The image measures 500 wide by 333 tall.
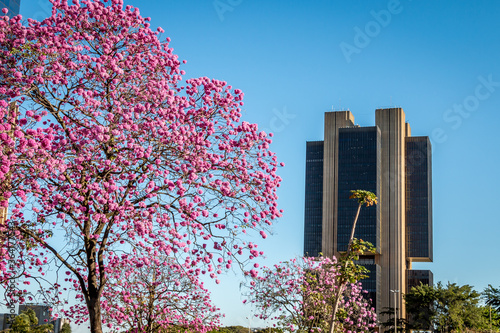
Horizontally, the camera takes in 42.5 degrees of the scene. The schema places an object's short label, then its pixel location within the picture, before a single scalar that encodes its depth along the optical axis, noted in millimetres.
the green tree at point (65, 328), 89562
